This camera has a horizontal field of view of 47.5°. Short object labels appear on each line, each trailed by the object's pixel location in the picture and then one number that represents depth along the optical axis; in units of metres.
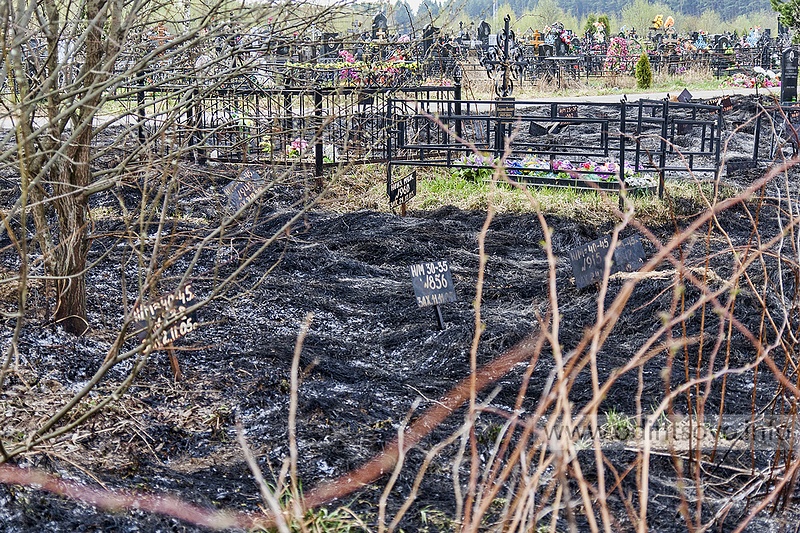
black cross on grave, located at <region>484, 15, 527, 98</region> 15.45
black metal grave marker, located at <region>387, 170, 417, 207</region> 8.60
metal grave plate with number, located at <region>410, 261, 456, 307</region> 5.36
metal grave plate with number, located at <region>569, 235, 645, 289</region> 5.94
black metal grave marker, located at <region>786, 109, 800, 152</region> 11.91
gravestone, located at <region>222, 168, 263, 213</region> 7.16
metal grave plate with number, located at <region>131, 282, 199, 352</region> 3.83
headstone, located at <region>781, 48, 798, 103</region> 17.61
